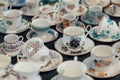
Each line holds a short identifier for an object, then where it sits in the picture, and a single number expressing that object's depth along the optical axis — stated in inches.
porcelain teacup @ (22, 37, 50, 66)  40.6
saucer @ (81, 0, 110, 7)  56.7
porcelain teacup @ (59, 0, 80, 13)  53.1
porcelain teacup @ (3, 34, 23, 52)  43.9
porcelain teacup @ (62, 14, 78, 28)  48.7
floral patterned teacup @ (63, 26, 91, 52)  43.7
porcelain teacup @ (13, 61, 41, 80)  35.4
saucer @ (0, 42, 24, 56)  43.7
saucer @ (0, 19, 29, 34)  49.5
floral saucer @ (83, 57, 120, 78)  39.4
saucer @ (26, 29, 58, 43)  47.2
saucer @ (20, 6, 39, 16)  54.4
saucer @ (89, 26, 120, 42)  46.9
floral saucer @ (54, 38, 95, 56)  44.1
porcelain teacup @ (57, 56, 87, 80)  35.5
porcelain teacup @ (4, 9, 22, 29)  49.0
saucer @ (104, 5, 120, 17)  53.8
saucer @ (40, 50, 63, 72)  40.8
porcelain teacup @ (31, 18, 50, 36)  46.3
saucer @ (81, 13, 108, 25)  51.4
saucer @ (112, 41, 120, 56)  43.9
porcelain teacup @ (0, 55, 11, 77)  37.7
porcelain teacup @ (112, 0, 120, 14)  52.9
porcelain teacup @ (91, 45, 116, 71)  39.2
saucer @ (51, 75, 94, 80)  38.1
